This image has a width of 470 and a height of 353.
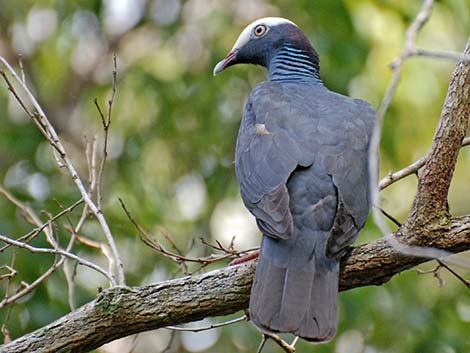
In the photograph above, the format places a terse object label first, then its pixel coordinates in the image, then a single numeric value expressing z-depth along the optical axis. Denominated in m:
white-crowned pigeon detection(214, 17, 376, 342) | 7.40
